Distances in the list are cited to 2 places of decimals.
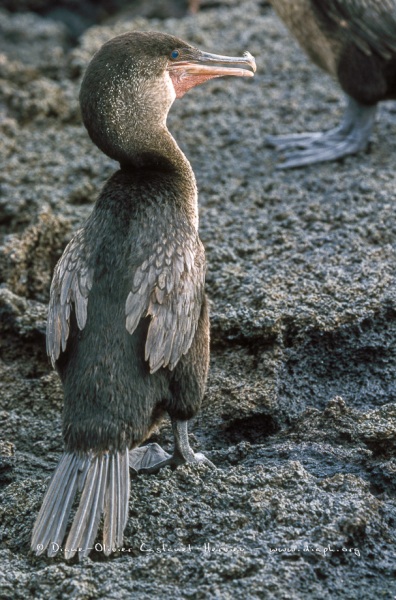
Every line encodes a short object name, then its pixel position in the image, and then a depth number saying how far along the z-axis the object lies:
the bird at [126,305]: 5.37
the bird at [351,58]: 9.62
